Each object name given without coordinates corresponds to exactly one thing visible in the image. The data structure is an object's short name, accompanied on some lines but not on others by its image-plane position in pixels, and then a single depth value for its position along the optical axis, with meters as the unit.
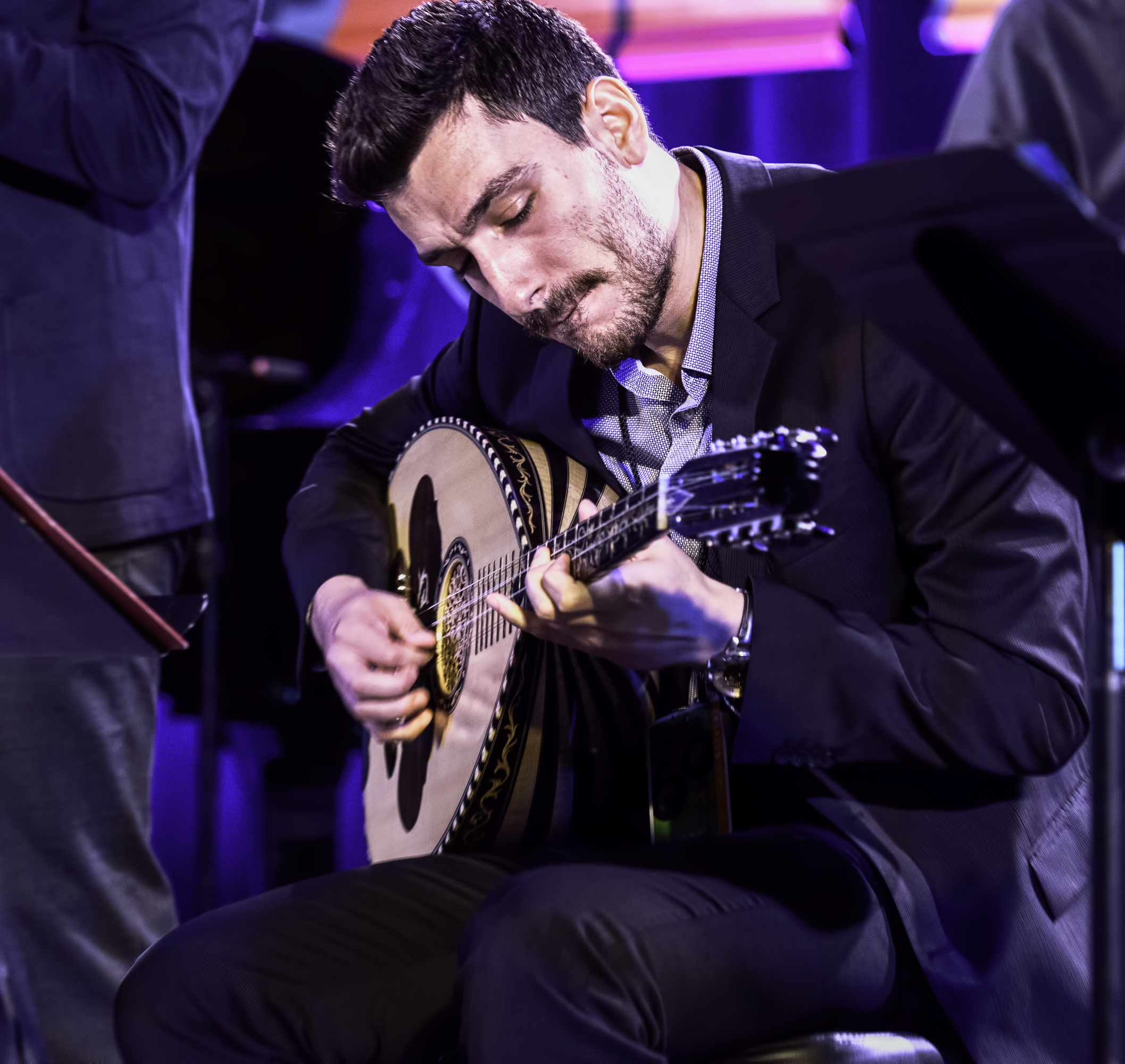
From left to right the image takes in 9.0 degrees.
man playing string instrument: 4.94
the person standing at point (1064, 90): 5.12
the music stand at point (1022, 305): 4.64
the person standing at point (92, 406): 5.41
